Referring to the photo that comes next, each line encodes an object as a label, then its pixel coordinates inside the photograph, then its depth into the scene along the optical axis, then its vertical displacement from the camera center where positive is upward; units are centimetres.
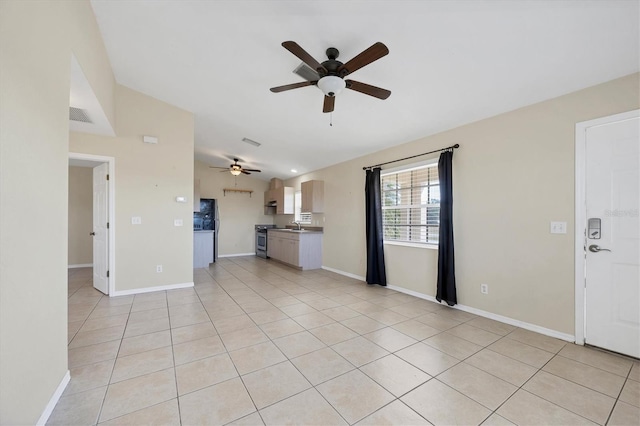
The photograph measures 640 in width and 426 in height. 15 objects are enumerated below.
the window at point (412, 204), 400 +15
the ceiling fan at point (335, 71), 196 +127
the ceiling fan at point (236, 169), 654 +117
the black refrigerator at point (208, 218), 713 -16
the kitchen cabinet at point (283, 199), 755 +43
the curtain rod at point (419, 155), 352 +94
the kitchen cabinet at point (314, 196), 620 +42
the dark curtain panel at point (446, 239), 347 -37
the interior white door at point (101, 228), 398 -25
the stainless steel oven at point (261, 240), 780 -88
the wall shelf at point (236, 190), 808 +74
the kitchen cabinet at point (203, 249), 627 -93
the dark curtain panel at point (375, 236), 461 -44
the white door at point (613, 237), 231 -24
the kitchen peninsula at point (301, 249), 608 -92
